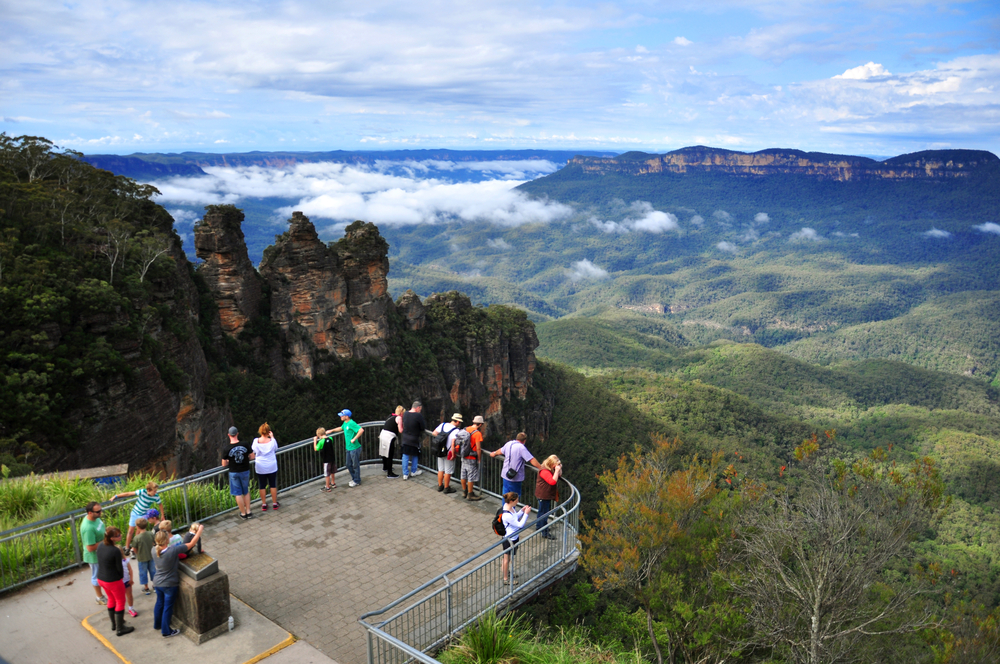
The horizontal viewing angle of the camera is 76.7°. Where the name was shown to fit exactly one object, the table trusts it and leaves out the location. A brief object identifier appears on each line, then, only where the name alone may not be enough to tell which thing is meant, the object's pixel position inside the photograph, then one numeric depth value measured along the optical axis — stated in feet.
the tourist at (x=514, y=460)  47.98
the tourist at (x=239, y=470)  47.34
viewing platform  35.17
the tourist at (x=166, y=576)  33.45
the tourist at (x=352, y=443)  55.26
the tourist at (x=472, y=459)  52.42
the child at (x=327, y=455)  52.08
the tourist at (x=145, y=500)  39.50
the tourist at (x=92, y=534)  36.14
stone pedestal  34.24
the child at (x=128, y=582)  35.21
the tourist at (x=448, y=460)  53.52
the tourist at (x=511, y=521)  40.91
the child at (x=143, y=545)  36.06
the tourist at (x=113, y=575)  33.45
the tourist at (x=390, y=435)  56.95
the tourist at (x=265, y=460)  49.16
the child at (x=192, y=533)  35.32
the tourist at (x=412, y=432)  56.24
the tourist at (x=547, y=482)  45.29
